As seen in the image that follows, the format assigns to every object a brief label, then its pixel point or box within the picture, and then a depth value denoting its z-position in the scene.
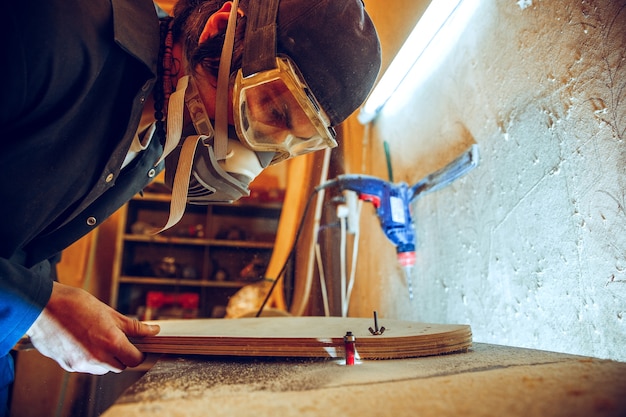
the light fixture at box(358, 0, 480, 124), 0.99
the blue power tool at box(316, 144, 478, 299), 1.24
